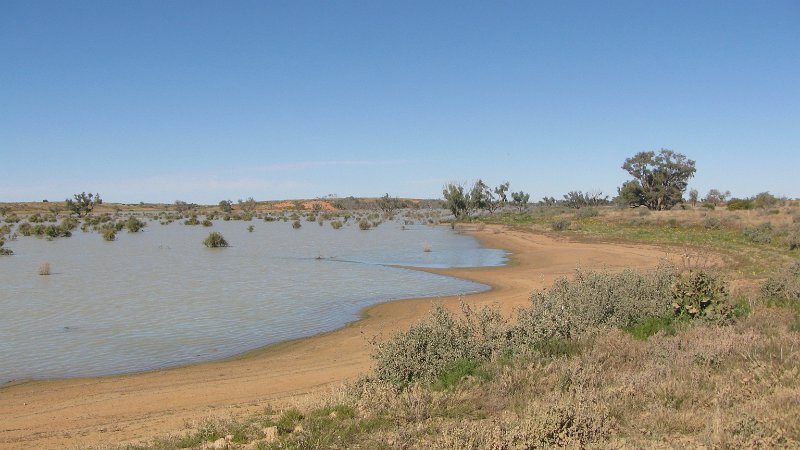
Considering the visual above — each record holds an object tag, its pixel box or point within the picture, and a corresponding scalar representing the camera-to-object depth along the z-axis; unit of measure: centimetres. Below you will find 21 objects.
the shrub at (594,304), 809
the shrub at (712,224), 3950
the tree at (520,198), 9569
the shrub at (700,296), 897
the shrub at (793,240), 2569
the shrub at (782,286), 1055
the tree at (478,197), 8012
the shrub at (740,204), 6675
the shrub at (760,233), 2945
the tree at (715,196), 10706
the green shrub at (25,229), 4601
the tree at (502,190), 8509
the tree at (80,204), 8281
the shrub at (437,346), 730
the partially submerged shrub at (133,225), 5184
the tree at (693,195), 9599
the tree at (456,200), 7831
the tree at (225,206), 11302
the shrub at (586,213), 5953
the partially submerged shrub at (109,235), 4169
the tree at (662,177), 7450
